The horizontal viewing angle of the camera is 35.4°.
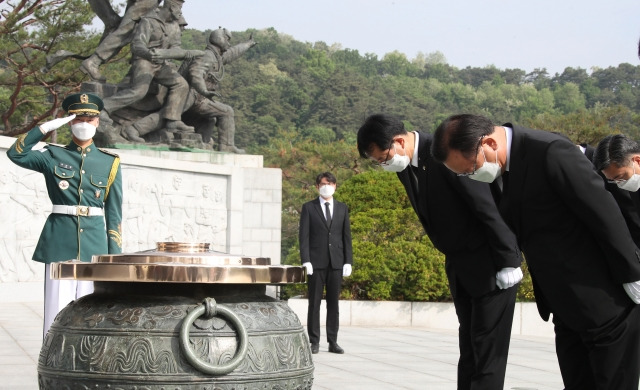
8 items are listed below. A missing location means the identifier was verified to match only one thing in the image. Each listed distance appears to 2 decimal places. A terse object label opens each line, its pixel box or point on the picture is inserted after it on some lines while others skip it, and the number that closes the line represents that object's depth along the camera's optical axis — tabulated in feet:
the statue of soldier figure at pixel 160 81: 51.96
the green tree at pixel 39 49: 84.12
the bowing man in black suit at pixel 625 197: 15.52
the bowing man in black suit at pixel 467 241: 15.15
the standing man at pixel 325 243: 30.12
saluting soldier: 18.80
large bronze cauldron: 10.75
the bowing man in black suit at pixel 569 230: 11.66
